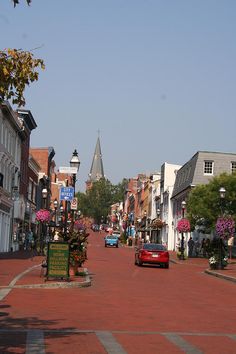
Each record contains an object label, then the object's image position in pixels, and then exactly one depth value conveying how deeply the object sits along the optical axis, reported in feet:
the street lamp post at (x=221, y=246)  115.94
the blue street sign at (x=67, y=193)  95.04
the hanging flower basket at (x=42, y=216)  151.33
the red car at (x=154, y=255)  120.26
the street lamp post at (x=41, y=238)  152.81
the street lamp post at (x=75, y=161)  88.74
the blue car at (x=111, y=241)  258.37
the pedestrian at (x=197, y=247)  195.81
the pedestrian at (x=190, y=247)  189.16
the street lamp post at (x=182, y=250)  162.58
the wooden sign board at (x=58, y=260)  69.72
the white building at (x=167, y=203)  267.49
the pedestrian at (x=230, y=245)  178.98
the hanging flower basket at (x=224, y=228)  119.34
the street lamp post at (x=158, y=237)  293.43
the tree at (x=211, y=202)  177.37
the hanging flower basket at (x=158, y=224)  261.81
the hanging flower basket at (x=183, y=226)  165.58
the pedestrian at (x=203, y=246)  186.56
